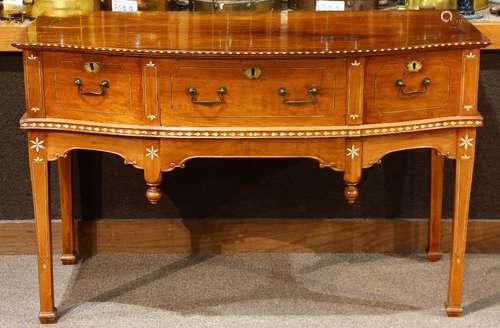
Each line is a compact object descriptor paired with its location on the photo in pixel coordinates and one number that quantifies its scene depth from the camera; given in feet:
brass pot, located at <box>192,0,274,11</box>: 10.88
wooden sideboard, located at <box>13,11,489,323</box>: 9.10
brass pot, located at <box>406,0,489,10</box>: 10.94
